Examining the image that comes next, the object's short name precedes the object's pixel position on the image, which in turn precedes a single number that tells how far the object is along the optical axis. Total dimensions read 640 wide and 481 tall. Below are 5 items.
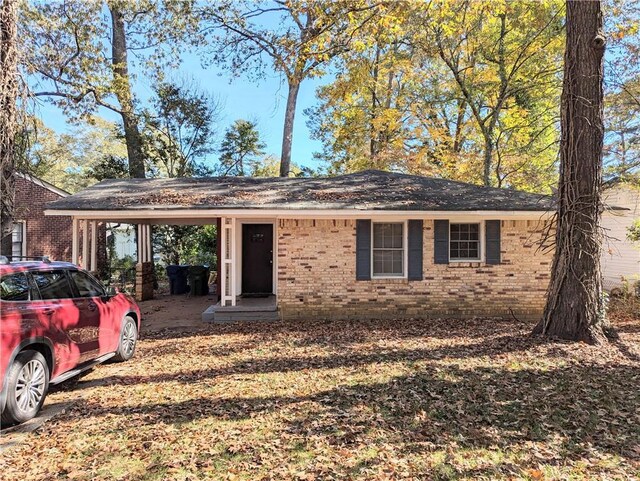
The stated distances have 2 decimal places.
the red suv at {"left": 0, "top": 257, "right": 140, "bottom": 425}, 3.71
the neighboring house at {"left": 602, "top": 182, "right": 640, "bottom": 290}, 13.60
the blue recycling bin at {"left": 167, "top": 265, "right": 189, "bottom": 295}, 13.89
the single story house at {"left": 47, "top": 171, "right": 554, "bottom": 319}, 8.78
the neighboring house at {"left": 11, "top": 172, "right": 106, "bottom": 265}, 15.85
